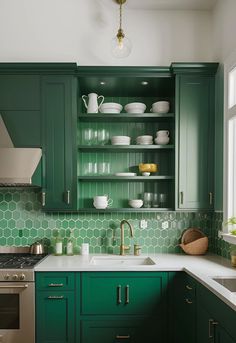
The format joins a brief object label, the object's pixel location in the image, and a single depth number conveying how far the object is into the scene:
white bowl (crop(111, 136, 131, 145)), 3.14
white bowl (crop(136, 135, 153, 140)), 3.17
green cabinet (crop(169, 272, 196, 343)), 2.45
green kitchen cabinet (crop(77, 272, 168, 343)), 2.68
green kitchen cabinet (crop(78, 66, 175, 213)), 3.25
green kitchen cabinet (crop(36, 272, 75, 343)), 2.64
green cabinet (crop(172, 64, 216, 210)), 3.02
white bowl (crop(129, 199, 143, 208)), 3.13
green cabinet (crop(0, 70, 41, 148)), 2.98
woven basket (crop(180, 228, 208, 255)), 3.14
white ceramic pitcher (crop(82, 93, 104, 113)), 3.19
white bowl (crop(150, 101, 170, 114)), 3.18
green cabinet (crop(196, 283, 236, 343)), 1.72
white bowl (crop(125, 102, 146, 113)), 3.17
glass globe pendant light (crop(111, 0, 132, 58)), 3.03
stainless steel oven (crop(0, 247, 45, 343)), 2.59
